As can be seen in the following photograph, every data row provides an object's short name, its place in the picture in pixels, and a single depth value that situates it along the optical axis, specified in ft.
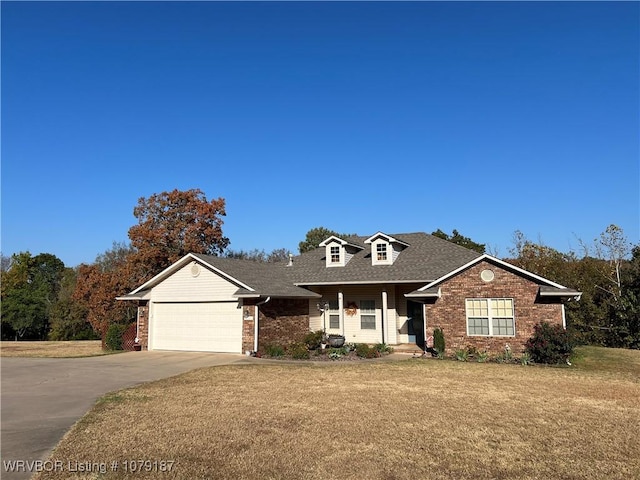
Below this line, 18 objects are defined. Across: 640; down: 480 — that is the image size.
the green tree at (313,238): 174.81
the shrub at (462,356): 55.31
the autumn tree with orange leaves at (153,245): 108.99
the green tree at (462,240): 145.59
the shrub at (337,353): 57.62
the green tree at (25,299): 144.56
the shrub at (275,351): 60.03
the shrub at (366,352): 57.52
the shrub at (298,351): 58.03
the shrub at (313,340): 64.59
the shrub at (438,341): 58.13
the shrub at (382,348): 61.35
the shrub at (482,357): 54.39
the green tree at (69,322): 140.36
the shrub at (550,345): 51.60
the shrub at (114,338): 71.77
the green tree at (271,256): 218.87
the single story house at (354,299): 57.06
